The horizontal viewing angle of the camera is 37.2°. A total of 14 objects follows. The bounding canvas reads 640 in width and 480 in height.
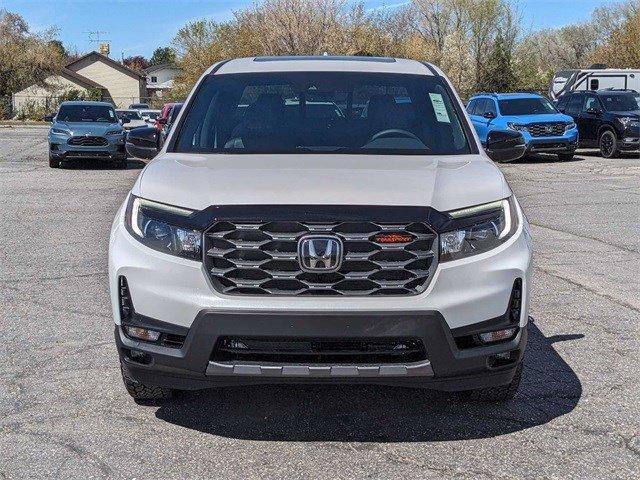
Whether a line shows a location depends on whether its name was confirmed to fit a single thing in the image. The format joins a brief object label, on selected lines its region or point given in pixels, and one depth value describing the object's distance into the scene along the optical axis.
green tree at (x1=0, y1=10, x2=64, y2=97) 79.00
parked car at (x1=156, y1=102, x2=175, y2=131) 26.62
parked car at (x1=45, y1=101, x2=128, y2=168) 22.02
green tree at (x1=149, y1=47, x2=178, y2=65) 173.48
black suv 24.30
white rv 32.47
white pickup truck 3.95
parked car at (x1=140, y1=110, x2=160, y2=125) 54.94
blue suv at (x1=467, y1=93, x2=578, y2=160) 23.77
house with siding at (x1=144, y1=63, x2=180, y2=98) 142.00
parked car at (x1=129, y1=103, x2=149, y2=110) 73.34
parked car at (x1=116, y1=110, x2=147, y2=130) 49.49
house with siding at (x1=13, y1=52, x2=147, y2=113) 93.04
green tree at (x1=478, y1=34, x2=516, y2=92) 51.41
